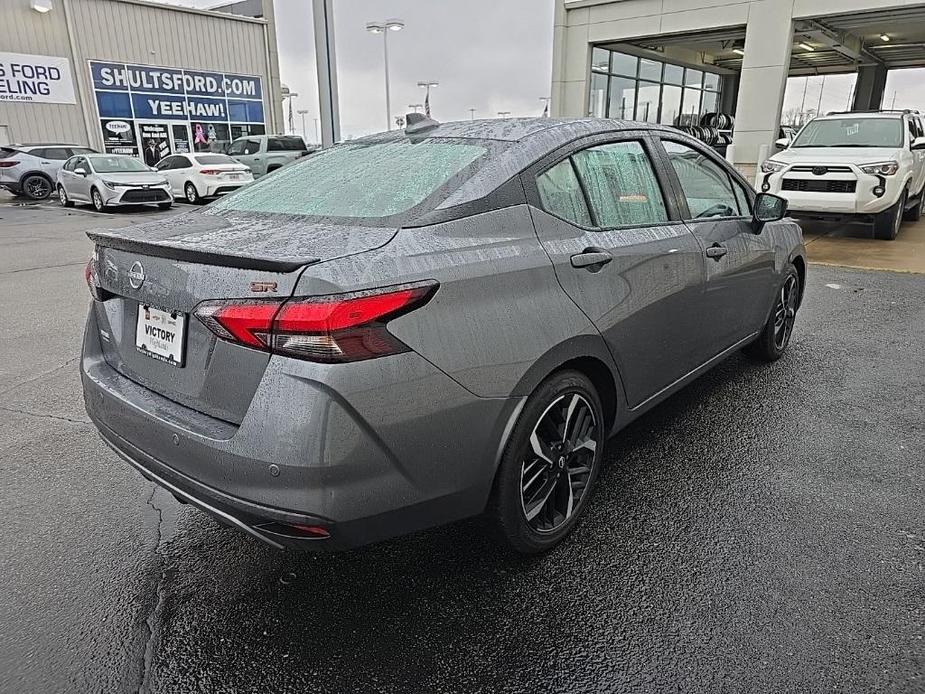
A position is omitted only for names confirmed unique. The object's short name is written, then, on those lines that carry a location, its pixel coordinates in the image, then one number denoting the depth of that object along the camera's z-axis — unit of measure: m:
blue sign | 23.86
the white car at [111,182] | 16.23
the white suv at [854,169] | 9.90
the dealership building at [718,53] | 15.46
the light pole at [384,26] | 26.41
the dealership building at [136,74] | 21.95
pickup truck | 19.70
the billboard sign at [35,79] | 21.48
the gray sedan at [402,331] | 1.88
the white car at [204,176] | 17.69
